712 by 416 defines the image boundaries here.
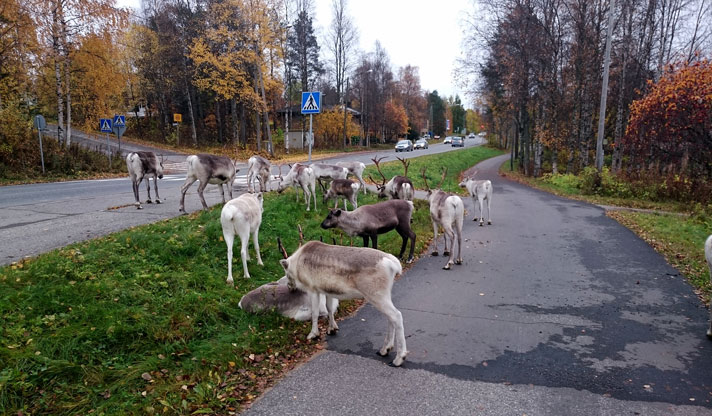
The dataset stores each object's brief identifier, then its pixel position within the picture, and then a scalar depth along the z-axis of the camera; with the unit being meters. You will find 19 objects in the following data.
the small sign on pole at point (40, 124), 19.96
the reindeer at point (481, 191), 13.79
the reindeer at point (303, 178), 13.44
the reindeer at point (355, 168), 17.70
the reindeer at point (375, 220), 8.59
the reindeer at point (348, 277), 5.09
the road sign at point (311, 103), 14.92
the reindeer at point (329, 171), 15.52
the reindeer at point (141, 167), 12.73
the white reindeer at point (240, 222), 7.29
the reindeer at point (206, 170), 11.65
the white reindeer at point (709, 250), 6.30
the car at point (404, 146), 57.78
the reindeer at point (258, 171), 14.75
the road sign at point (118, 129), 25.42
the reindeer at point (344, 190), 12.86
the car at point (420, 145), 68.06
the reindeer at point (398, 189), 13.29
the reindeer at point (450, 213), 9.57
